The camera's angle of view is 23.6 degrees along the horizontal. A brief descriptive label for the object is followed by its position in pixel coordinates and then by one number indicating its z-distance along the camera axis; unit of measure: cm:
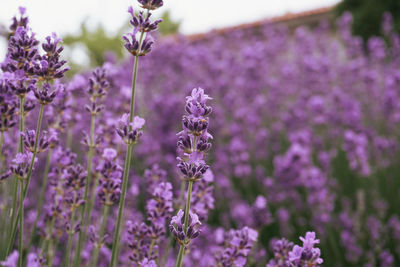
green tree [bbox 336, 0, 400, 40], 646
